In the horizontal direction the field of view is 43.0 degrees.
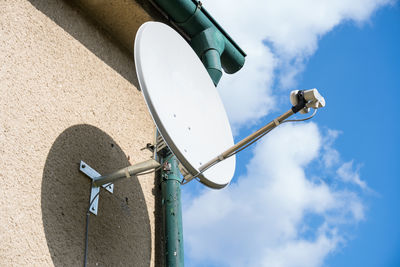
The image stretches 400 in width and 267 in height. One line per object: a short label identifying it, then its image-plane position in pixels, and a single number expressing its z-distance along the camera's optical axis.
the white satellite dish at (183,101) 2.74
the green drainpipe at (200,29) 4.45
